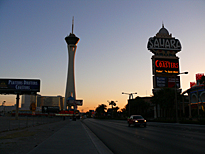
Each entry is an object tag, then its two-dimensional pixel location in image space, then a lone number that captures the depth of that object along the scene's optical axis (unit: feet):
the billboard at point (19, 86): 229.04
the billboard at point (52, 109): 512.39
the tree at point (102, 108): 568.00
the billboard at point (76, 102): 606.55
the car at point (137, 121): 99.60
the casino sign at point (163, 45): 250.98
